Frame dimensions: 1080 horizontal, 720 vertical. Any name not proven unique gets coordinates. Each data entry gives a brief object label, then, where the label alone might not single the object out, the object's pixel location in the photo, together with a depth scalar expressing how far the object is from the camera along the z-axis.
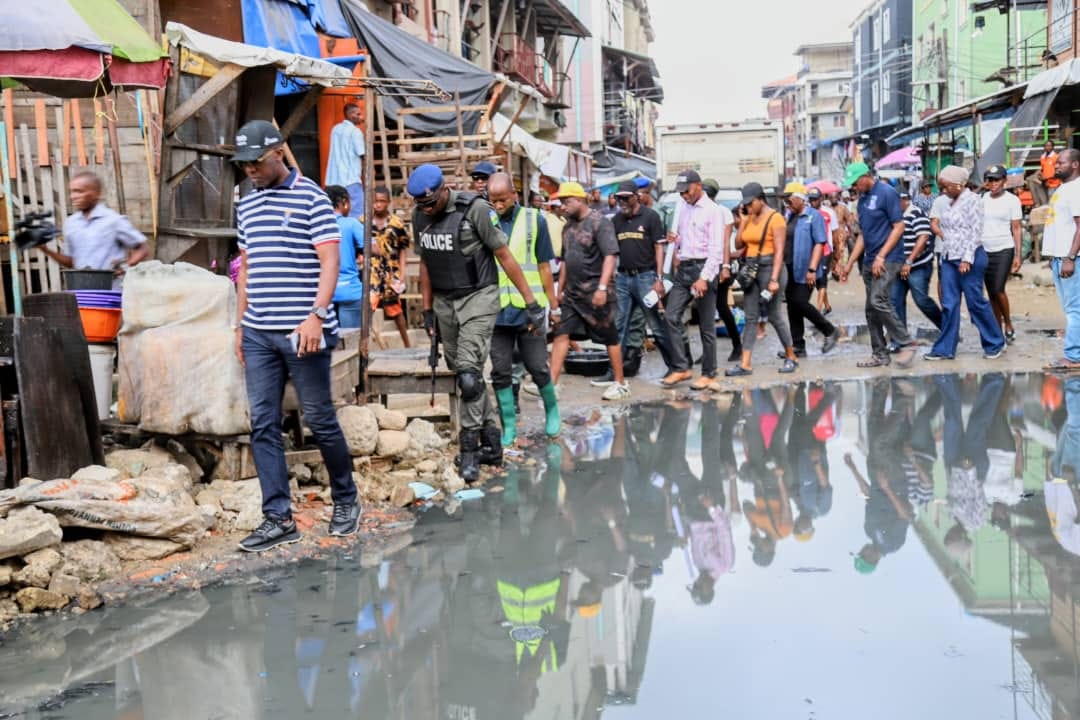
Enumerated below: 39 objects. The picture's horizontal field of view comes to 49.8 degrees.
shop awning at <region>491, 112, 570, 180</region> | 19.55
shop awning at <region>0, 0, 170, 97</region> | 6.15
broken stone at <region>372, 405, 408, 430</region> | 7.09
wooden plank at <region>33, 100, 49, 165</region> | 9.27
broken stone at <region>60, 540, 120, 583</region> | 5.04
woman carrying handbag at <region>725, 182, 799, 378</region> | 10.88
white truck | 19.42
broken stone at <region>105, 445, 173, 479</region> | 6.09
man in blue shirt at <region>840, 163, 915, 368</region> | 11.13
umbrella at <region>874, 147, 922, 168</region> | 35.72
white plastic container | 6.64
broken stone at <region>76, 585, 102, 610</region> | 4.77
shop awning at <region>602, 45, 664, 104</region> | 46.09
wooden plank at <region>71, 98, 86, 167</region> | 9.35
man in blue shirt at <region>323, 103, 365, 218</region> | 13.20
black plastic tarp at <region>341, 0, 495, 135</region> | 14.63
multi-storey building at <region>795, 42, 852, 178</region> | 83.12
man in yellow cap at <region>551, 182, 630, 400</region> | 9.65
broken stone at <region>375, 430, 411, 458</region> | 6.91
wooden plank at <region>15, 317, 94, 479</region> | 5.73
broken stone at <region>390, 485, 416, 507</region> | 6.39
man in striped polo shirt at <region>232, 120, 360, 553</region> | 5.36
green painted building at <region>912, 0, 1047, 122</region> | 33.44
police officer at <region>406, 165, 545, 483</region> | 6.98
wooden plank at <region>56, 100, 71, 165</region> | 9.34
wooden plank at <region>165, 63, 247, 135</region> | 8.87
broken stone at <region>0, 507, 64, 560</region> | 4.79
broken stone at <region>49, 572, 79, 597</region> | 4.82
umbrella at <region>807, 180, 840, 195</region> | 21.13
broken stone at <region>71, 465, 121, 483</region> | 5.56
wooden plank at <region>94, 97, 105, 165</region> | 9.34
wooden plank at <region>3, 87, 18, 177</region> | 8.86
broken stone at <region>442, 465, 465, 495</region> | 6.76
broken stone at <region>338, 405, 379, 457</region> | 6.73
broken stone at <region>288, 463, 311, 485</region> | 6.55
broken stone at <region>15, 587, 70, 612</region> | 4.72
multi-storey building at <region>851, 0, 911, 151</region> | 53.75
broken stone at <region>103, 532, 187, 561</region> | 5.32
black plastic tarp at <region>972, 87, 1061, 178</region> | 19.41
